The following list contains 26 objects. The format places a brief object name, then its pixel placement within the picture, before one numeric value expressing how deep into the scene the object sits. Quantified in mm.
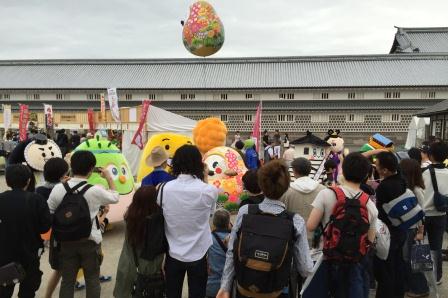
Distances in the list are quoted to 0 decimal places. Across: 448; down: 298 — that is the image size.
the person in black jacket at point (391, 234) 3721
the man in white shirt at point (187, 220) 3010
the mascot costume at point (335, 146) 8680
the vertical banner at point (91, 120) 16312
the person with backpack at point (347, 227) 2859
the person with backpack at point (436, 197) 4395
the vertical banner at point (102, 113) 17362
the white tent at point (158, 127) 13281
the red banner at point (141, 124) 12371
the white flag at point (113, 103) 13492
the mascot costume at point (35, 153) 6281
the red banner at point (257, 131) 11734
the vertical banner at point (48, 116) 18047
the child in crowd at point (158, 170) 5297
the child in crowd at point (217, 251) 3738
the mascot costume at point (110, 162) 6559
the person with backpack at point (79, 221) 3244
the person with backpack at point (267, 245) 2404
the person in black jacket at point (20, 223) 3201
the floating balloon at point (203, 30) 11281
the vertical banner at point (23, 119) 15180
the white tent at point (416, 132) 17422
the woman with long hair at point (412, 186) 4031
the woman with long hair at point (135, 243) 3088
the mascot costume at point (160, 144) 8203
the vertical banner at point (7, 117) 17297
